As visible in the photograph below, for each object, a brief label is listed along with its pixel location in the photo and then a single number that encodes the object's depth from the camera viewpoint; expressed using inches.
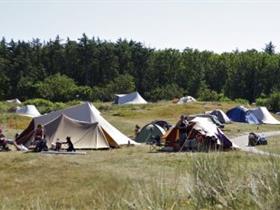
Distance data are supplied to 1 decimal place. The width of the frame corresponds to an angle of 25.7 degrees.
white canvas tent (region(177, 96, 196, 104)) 3019.2
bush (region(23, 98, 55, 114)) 2770.7
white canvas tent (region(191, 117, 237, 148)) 1058.7
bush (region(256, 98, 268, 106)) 3161.2
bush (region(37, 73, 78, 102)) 4033.0
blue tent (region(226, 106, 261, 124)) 2187.5
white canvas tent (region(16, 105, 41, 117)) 2492.1
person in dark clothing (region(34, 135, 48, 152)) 1024.2
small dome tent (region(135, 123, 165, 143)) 1320.7
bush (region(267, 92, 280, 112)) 3063.5
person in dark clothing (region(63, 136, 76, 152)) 1053.8
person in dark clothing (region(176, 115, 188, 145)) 1082.7
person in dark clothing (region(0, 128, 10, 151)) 1054.4
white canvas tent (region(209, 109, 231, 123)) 2038.6
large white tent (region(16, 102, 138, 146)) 1167.0
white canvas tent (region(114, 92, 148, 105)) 3265.3
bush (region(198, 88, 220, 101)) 3850.9
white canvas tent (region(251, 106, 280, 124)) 2249.0
